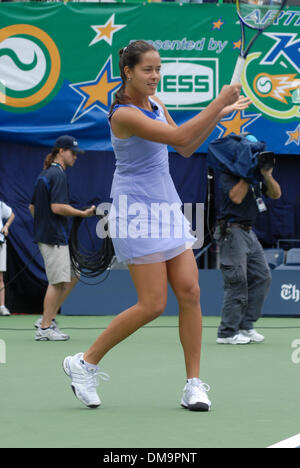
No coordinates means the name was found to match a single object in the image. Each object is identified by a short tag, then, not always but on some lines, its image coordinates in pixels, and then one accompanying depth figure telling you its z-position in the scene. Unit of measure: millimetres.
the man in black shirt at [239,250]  15691
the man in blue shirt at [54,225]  16613
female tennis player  9050
